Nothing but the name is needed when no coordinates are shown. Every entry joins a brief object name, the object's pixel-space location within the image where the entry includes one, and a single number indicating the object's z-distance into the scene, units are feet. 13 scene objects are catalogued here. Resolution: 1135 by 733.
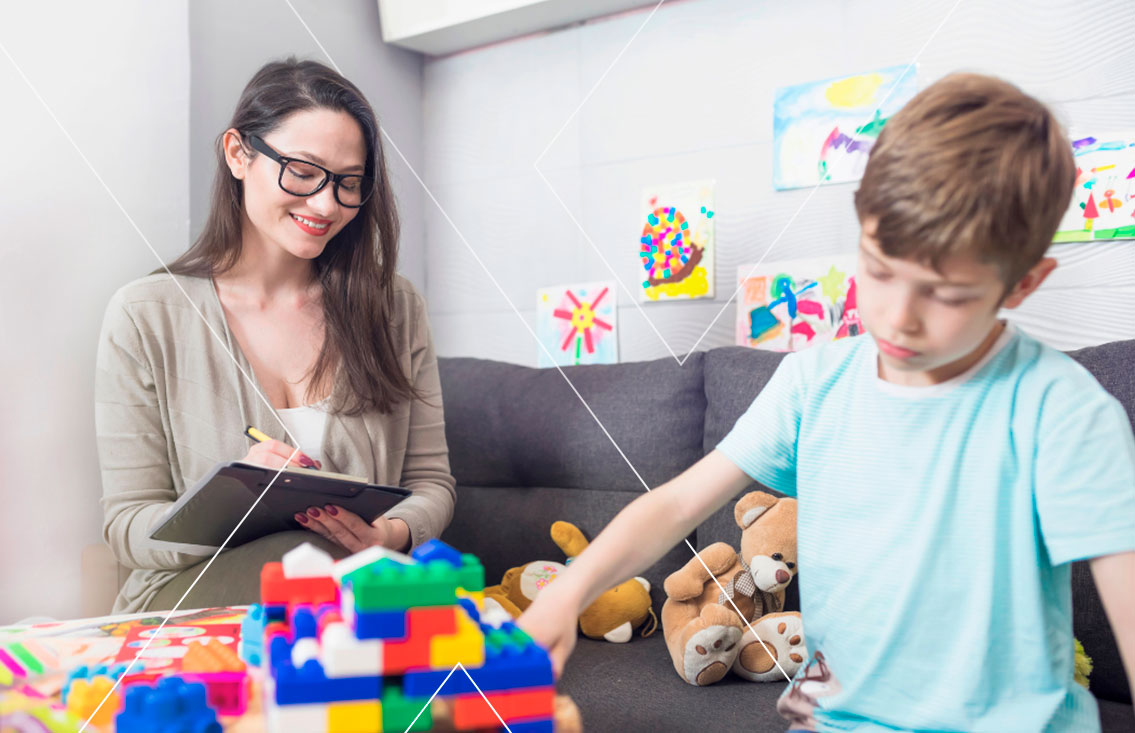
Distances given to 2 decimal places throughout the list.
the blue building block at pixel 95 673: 1.75
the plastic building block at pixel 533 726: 1.29
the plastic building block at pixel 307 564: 1.43
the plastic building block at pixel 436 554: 1.37
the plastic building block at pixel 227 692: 1.50
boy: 1.70
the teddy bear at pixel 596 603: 3.59
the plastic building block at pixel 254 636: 1.58
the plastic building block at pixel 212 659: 1.69
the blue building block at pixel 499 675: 1.24
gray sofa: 2.82
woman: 3.25
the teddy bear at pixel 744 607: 3.04
